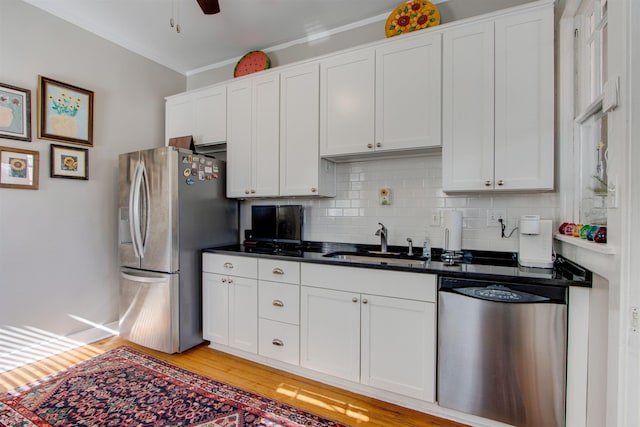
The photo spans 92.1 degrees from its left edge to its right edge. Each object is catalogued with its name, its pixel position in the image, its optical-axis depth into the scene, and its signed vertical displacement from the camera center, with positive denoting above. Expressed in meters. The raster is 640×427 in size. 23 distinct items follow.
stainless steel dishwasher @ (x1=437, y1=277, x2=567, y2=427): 1.60 -0.75
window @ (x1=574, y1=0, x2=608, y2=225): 1.54 +0.55
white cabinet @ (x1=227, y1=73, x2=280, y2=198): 2.80 +0.70
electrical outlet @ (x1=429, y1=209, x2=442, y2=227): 2.45 -0.05
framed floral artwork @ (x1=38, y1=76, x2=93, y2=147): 2.63 +0.87
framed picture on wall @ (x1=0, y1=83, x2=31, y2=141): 2.41 +0.78
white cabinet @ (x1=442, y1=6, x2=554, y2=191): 1.92 +0.71
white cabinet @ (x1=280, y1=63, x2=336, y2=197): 2.62 +0.65
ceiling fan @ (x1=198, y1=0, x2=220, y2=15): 1.89 +1.28
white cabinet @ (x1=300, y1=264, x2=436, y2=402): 1.88 -0.78
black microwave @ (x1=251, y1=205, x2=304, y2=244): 2.88 -0.12
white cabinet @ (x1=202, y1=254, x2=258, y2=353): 2.54 -0.80
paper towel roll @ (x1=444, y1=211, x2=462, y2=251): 2.21 -0.14
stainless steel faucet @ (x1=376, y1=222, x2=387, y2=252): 2.54 -0.20
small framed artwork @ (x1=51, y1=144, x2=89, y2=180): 2.69 +0.43
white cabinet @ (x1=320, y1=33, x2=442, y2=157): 2.19 +0.87
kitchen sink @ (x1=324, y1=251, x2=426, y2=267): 2.24 -0.36
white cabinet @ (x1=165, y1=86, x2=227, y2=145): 3.10 +1.00
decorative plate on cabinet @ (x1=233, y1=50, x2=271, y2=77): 3.23 +1.57
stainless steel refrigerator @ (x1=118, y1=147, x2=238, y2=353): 2.64 -0.27
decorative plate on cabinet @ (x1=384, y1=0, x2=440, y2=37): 2.40 +1.55
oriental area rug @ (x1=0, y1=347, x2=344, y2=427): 1.86 -1.27
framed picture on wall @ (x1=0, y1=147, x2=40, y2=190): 2.40 +0.33
